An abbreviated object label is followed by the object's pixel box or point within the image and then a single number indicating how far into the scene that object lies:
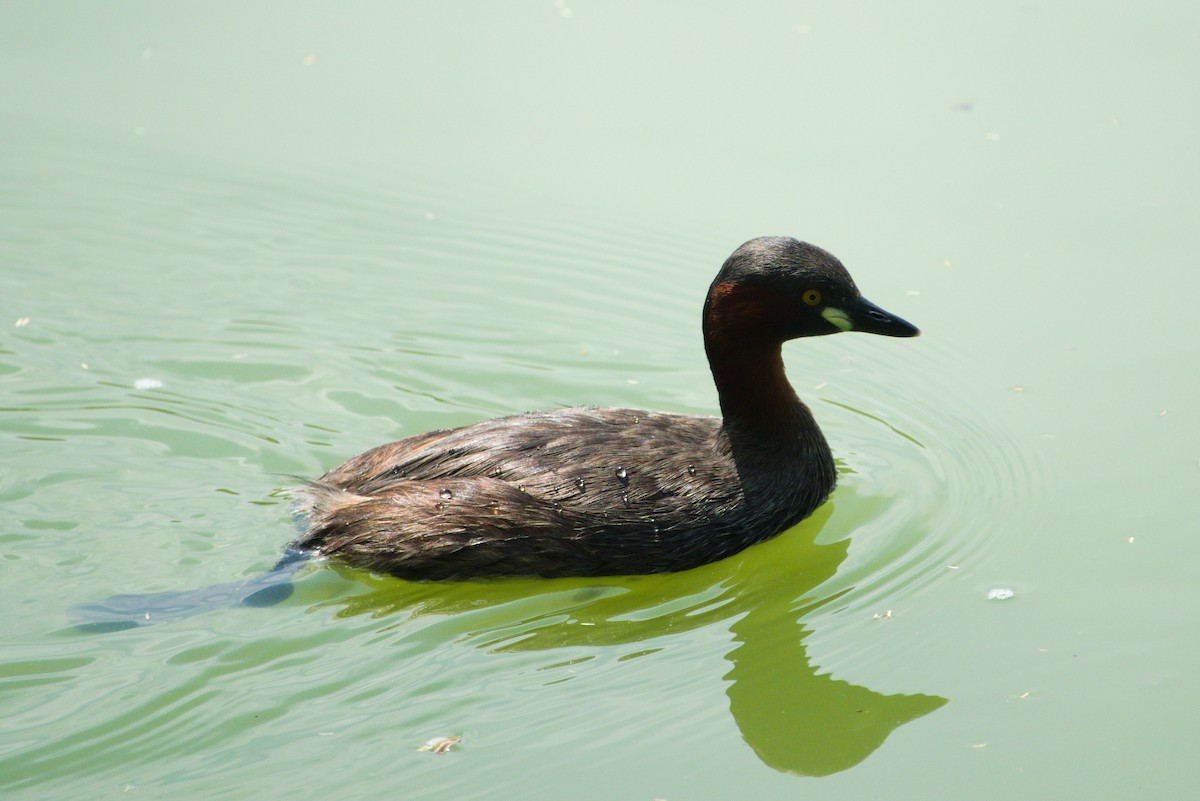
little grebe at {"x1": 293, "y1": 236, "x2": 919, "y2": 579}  11.50
